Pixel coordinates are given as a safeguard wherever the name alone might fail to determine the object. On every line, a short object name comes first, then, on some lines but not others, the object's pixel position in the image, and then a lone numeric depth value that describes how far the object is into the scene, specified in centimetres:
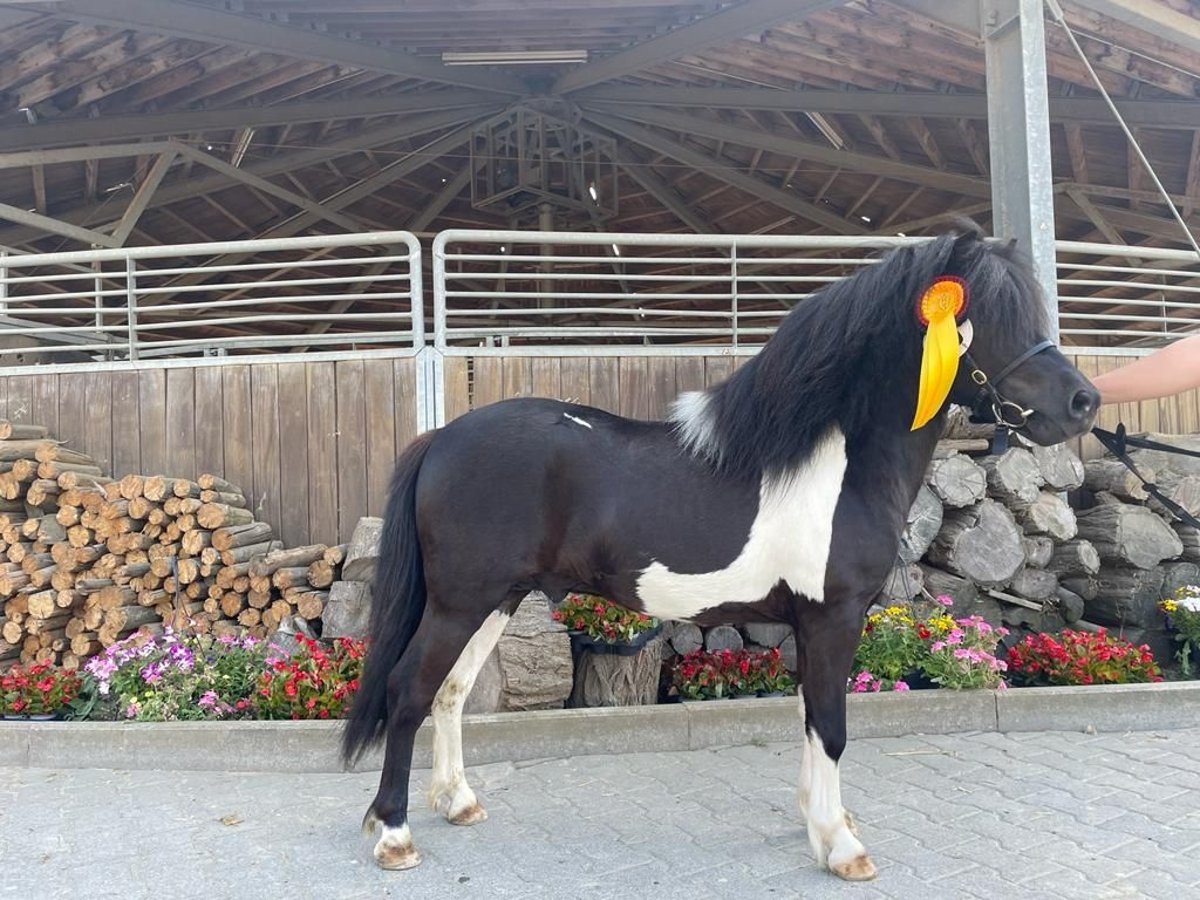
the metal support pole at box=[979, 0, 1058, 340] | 480
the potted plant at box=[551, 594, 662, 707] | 404
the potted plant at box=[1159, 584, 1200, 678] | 465
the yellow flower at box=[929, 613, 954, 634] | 420
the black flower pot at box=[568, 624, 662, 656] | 395
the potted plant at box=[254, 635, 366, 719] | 378
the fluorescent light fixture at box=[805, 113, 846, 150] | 893
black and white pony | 261
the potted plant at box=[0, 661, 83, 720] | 401
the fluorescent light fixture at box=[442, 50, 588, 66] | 743
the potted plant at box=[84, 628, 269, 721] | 386
